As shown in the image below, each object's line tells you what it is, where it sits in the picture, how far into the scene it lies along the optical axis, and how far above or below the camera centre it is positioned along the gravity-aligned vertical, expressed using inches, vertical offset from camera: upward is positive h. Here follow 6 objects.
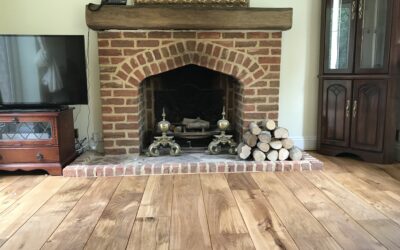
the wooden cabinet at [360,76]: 118.8 +2.6
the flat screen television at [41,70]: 112.4 +5.7
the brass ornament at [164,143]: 125.1 -20.5
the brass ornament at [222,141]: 127.2 -20.5
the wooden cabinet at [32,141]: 109.5 -16.9
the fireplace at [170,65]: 121.3 +7.2
